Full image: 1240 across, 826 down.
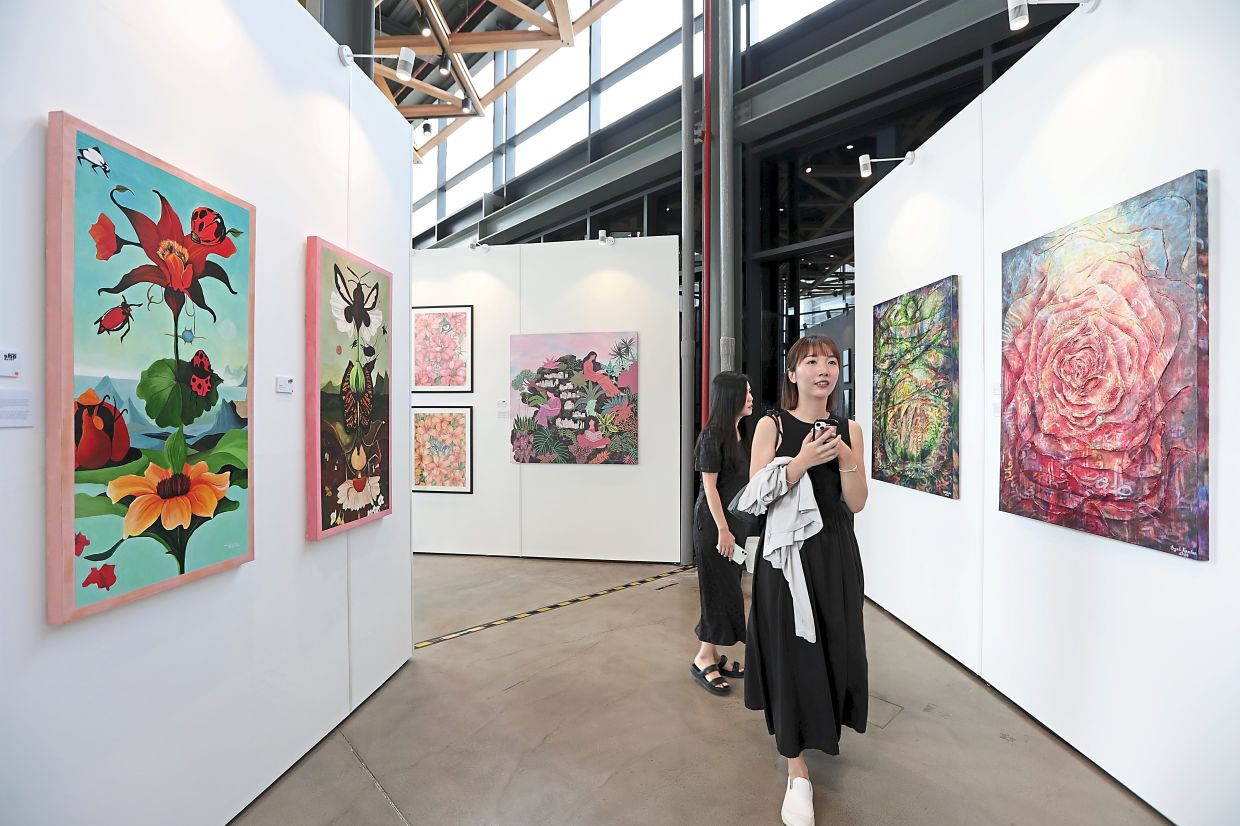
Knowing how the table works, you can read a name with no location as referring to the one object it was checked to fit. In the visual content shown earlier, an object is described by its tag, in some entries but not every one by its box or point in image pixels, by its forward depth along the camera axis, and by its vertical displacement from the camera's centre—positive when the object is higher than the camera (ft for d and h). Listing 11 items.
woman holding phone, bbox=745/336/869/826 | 7.56 -2.43
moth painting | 9.01 +0.37
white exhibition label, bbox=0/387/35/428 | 4.98 +0.06
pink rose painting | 7.00 +0.49
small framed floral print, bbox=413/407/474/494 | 21.71 -1.29
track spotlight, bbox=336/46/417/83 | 9.77 +5.89
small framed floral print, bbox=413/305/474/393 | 21.71 +2.27
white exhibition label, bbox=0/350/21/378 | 4.95 +0.43
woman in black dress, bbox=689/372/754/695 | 10.77 -2.05
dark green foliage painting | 12.03 +0.44
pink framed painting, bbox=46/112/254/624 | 5.36 +0.41
